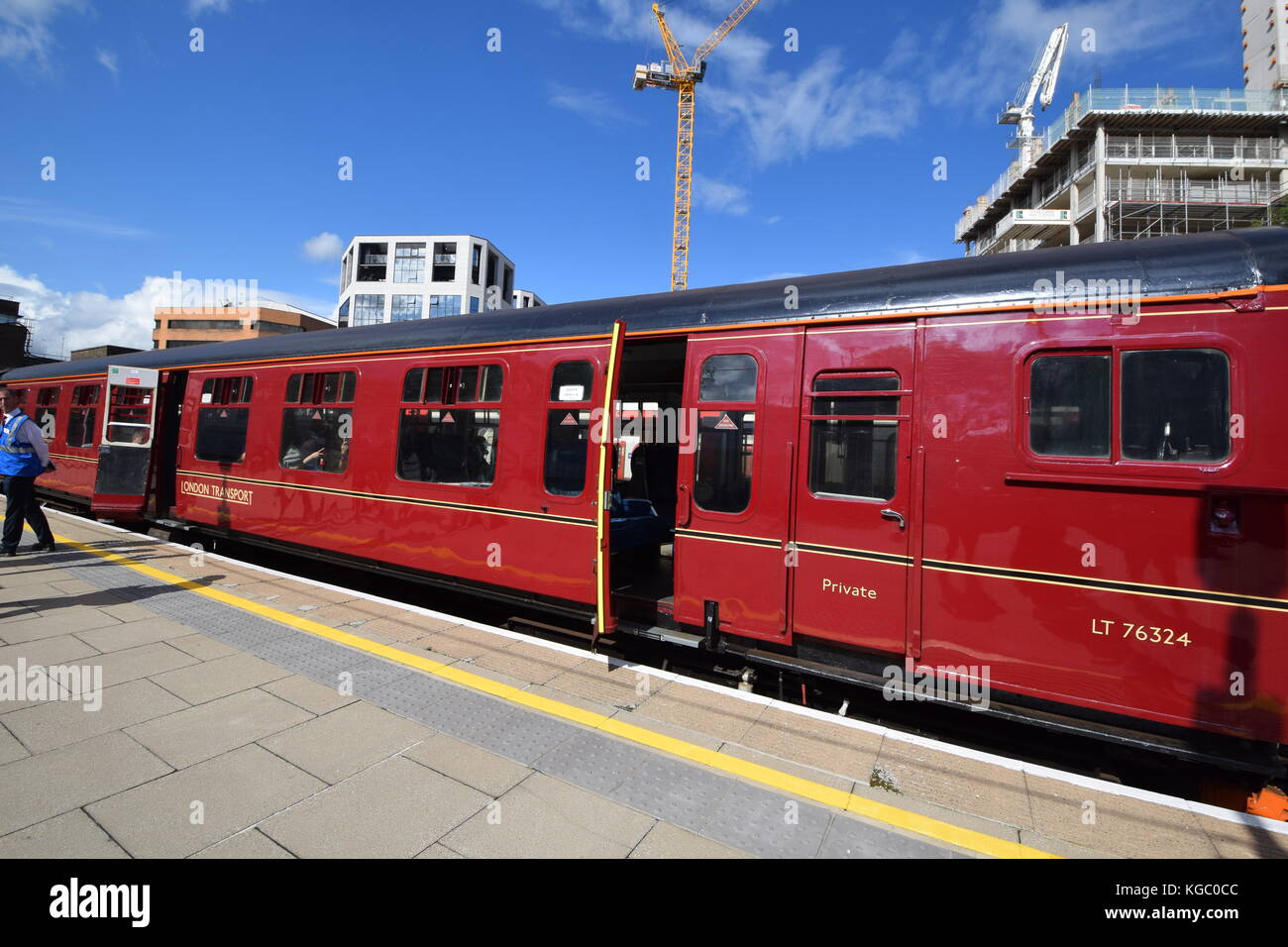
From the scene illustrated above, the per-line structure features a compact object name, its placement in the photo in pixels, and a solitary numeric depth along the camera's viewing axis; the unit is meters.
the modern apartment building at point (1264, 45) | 45.38
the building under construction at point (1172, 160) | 38.31
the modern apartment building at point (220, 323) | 78.44
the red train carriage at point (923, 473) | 3.14
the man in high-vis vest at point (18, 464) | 7.43
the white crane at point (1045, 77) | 61.03
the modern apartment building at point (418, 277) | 68.94
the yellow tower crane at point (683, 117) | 55.81
